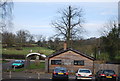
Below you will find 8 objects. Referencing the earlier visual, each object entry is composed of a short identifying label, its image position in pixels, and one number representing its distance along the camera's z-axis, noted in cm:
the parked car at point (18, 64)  4341
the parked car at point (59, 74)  2271
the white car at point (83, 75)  2295
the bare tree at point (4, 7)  1912
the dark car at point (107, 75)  2234
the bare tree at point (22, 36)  9278
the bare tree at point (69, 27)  4672
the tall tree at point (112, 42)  4186
